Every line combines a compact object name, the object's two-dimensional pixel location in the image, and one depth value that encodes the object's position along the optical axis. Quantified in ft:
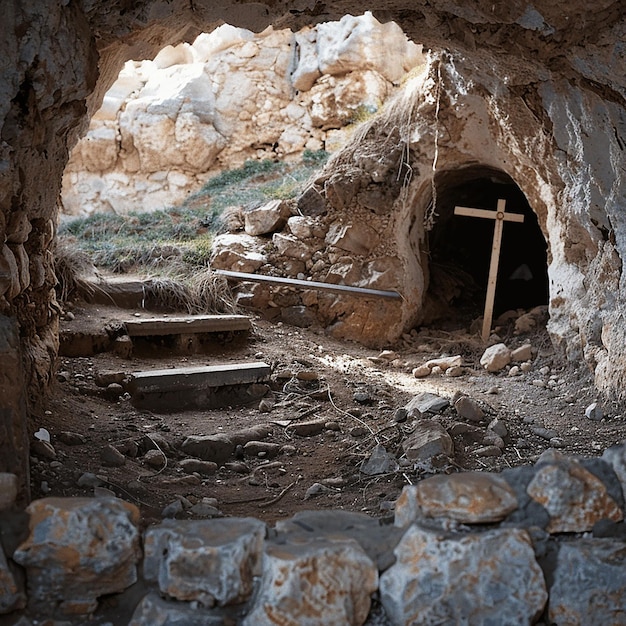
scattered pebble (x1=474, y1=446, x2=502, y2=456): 11.03
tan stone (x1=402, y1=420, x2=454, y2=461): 10.66
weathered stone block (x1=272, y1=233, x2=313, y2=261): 21.90
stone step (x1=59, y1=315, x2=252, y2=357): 15.60
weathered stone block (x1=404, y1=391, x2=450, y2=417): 12.88
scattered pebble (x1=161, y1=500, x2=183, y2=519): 7.81
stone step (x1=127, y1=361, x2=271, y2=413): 14.24
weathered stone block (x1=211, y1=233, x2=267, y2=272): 21.65
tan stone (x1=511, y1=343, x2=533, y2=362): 17.94
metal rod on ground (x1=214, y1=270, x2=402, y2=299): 20.97
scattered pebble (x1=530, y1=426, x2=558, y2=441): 12.09
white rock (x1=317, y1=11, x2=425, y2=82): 34.42
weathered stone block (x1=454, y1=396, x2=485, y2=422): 12.48
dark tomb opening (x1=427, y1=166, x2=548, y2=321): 24.04
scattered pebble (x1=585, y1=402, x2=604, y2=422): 12.92
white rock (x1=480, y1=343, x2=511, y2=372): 17.77
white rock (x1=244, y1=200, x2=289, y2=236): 22.59
